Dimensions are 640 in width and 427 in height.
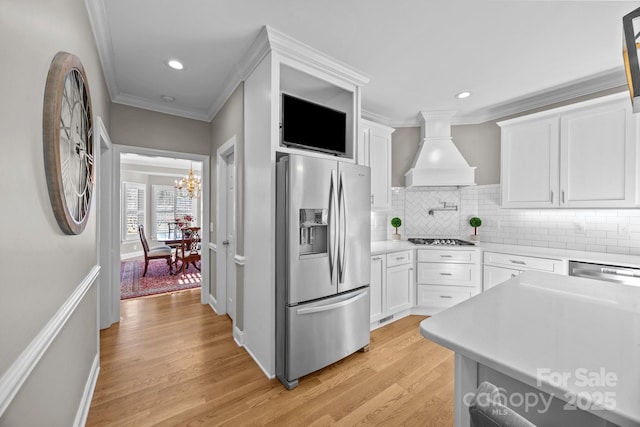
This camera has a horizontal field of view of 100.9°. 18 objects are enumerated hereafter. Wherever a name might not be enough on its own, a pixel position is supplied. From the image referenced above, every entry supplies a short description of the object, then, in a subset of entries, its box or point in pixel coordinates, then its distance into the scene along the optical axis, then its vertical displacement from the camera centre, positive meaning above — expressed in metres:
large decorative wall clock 1.06 +0.33
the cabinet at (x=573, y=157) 2.47 +0.60
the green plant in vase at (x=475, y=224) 3.55 -0.14
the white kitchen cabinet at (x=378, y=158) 3.33 +0.72
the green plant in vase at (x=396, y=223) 3.80 -0.14
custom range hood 3.46 +0.72
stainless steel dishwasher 2.18 -0.51
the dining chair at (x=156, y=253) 5.20 -0.83
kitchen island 0.58 -0.38
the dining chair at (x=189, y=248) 5.32 -0.78
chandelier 6.45 +0.69
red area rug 4.29 -1.28
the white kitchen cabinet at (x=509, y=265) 2.64 -0.55
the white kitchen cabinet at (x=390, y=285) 2.94 -0.85
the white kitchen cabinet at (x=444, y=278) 3.21 -0.79
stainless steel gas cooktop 3.41 -0.38
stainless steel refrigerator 1.98 -0.41
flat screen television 2.21 +0.77
